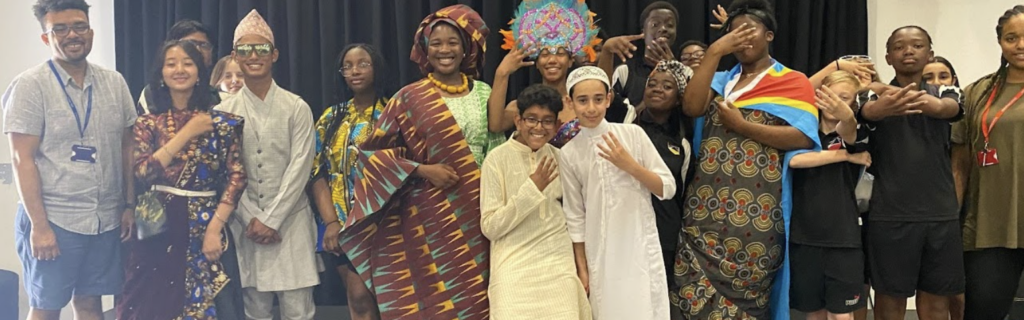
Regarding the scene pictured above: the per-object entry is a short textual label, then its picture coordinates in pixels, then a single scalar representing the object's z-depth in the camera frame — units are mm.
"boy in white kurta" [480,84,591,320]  2320
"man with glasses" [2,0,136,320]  2566
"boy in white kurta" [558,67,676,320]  2359
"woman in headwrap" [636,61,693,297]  2502
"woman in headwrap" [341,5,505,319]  2492
